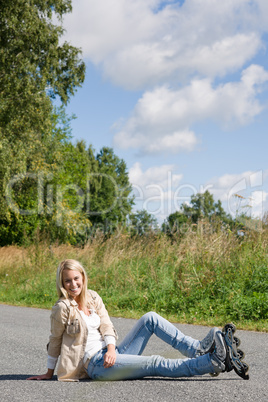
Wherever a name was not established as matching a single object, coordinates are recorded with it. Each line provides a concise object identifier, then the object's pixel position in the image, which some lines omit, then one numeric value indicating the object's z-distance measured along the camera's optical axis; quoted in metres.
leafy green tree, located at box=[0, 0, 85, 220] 19.22
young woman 4.25
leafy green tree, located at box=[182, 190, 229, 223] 78.43
